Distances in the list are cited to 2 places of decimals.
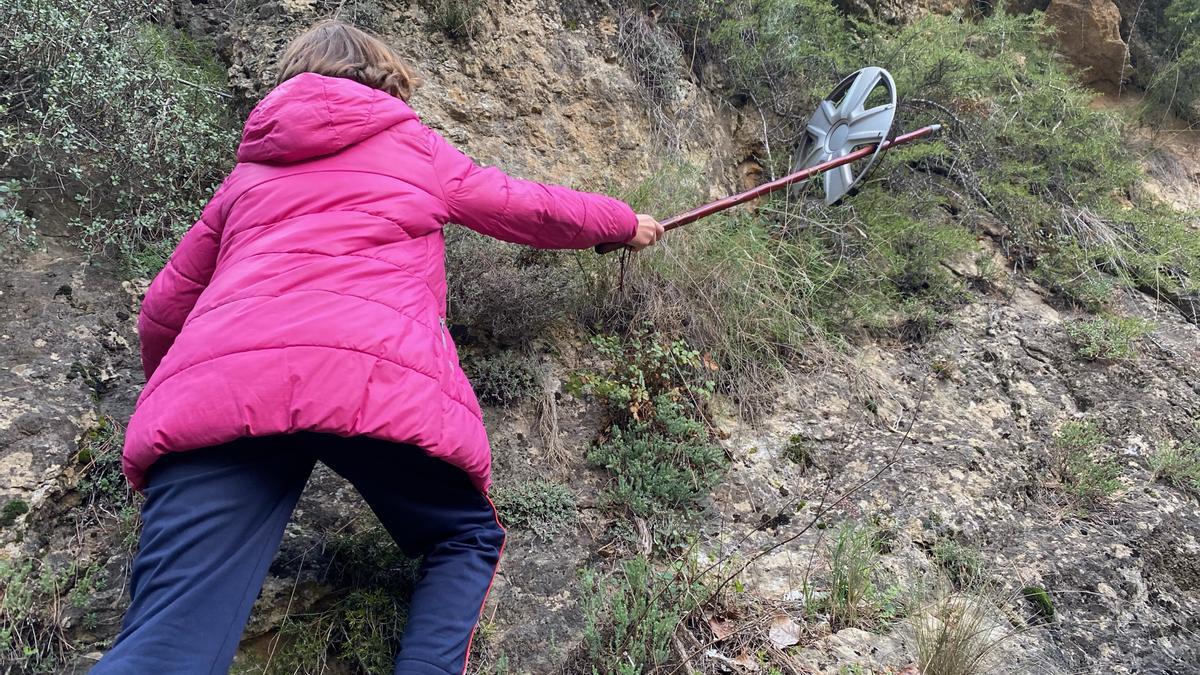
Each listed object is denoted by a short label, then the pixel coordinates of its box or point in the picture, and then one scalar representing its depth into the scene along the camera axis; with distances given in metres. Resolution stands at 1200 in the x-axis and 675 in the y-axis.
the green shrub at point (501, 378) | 2.90
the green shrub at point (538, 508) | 2.48
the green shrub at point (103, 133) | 2.65
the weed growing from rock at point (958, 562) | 2.69
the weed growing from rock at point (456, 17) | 3.83
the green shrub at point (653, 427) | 2.71
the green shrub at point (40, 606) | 1.74
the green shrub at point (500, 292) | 2.98
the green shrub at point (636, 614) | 1.96
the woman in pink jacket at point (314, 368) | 1.49
